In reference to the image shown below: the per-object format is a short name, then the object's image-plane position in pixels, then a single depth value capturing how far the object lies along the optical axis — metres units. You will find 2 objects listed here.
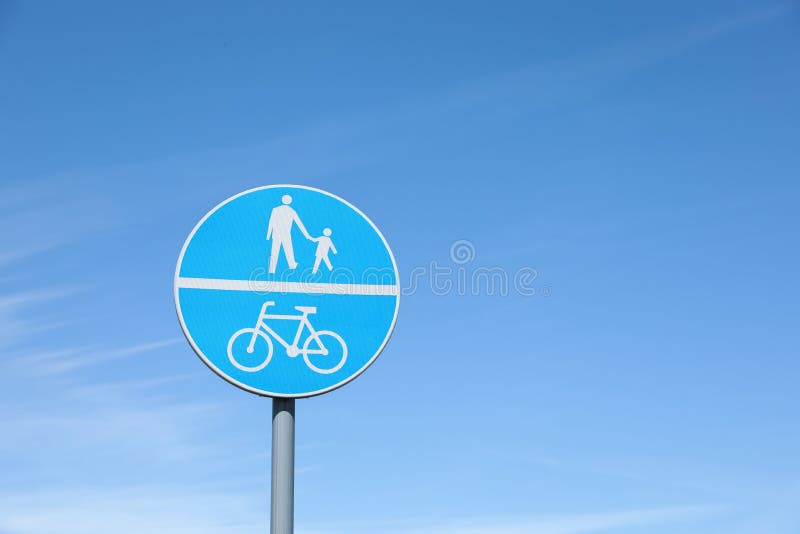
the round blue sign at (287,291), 4.99
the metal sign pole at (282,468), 4.93
